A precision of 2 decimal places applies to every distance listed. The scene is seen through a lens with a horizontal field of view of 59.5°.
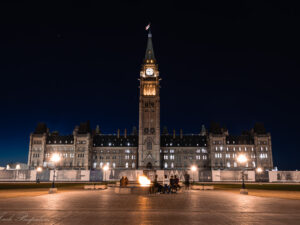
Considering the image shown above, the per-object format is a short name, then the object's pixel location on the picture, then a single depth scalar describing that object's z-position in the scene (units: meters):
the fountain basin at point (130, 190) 28.67
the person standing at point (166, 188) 28.71
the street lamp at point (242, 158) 34.50
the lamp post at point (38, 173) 61.19
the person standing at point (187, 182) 34.12
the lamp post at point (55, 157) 35.03
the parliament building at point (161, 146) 126.31
